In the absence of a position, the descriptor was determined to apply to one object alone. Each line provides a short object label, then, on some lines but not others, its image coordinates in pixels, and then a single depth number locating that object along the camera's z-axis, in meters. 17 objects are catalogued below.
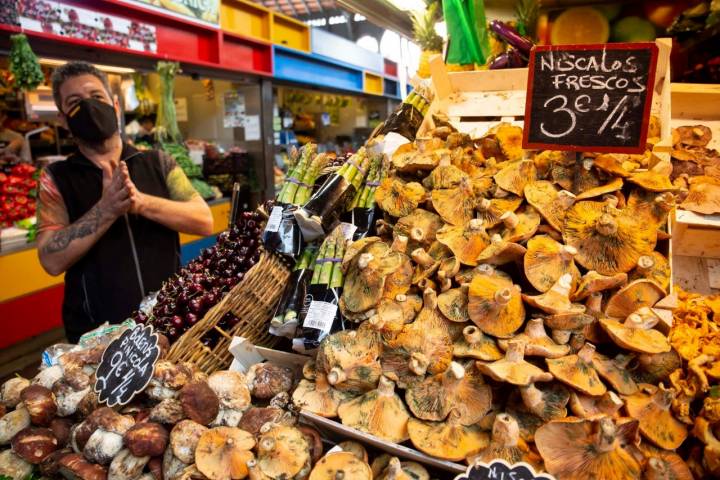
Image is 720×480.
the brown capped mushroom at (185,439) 1.20
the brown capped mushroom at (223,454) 1.12
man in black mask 2.19
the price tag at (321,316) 1.41
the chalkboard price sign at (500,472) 0.95
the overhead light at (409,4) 3.69
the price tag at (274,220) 1.66
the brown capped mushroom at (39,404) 1.45
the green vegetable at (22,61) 3.54
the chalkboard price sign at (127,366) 1.38
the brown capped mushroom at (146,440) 1.23
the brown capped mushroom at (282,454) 1.11
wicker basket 1.60
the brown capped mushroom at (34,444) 1.34
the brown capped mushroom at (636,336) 1.13
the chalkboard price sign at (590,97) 1.40
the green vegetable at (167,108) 4.97
